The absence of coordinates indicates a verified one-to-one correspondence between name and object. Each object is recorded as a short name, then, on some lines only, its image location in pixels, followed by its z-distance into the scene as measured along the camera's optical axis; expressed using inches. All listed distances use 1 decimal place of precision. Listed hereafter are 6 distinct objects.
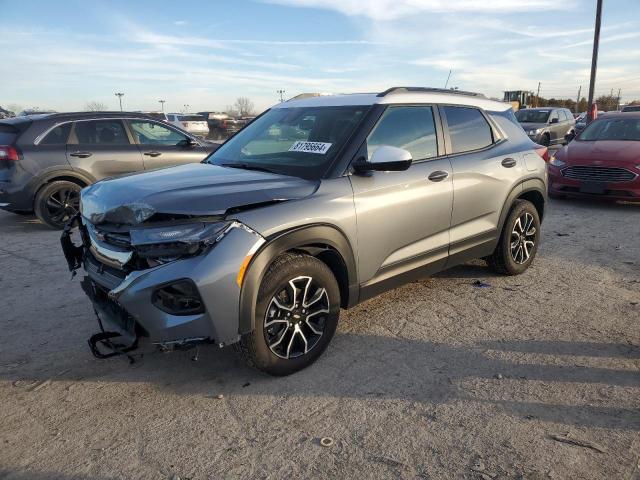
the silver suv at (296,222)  107.7
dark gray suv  280.5
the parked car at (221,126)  1082.1
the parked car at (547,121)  680.4
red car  321.1
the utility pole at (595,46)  834.8
